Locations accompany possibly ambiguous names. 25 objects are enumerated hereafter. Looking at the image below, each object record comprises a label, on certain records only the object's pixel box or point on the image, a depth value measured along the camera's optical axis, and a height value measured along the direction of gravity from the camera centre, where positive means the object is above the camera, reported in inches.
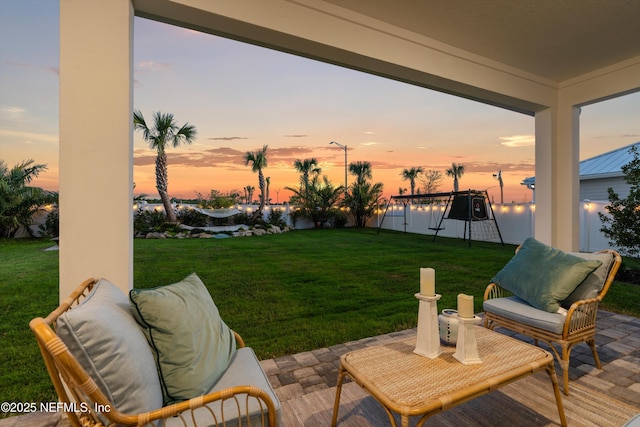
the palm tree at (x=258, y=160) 534.6 +90.9
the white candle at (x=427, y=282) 59.9 -13.2
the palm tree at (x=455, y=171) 861.6 +118.1
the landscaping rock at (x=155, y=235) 390.3 -27.5
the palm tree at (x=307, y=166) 715.7 +107.8
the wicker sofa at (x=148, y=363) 35.2 -19.7
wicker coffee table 46.7 -27.4
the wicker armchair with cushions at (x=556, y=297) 78.9 -23.0
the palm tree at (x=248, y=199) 561.6 +26.9
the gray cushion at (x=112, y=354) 35.7 -16.9
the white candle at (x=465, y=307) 58.4 -17.5
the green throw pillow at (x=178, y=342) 45.4 -19.6
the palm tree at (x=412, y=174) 780.6 +97.5
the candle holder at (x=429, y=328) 59.5 -22.0
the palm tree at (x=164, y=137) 416.8 +103.0
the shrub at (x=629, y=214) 178.1 -0.7
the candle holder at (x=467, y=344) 56.7 -23.9
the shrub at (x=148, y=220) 401.7 -9.7
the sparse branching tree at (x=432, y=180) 766.7 +80.9
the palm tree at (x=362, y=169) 653.9 +92.0
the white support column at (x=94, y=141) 63.3 +14.8
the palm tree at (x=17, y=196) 327.6 +18.0
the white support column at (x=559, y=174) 142.8 +18.0
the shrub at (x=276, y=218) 506.0 -8.3
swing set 332.8 +6.3
